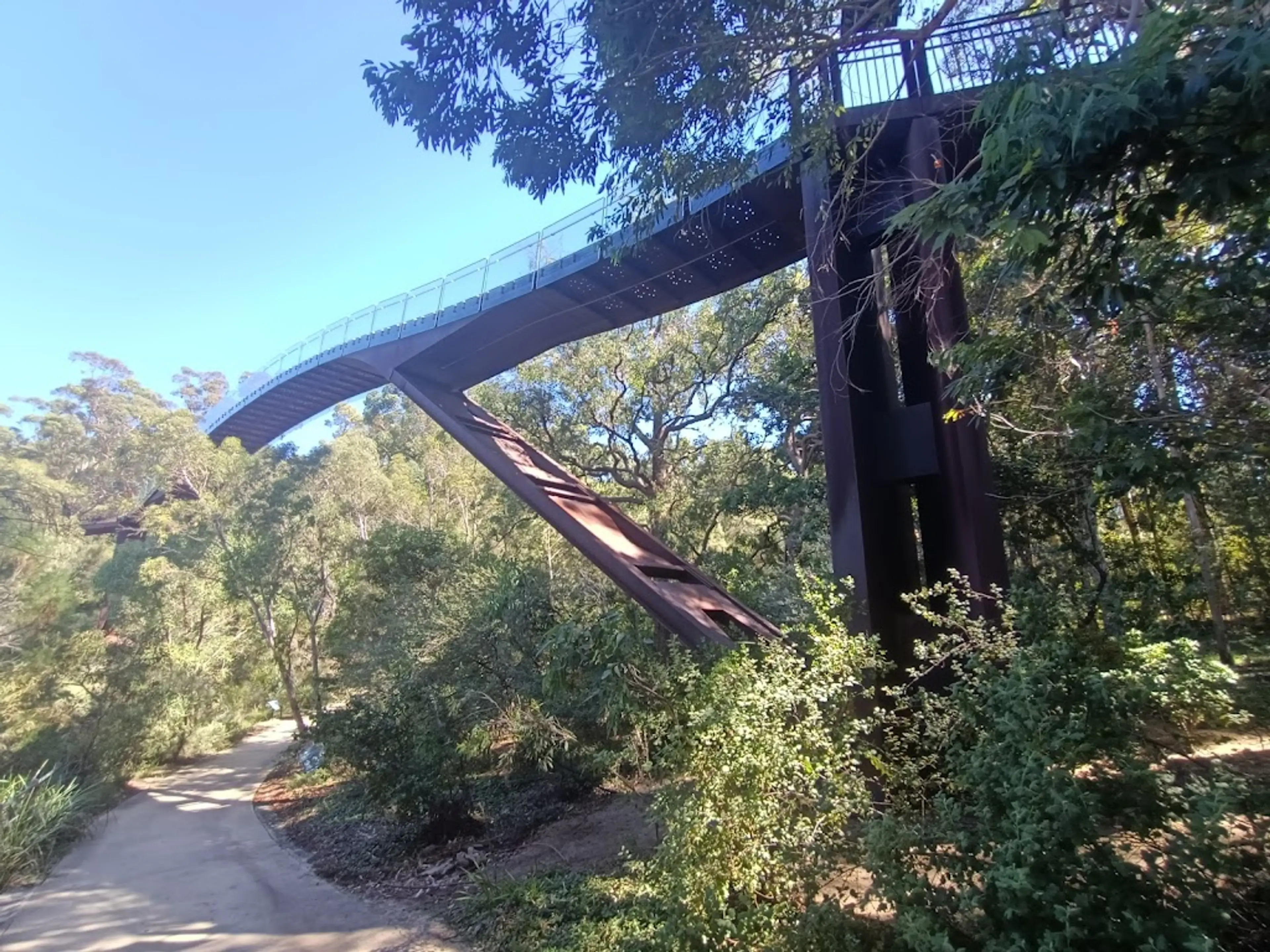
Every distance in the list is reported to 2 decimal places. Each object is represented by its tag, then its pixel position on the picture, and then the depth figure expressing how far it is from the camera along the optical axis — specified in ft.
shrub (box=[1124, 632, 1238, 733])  7.49
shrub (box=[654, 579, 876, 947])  9.30
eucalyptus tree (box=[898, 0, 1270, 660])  6.40
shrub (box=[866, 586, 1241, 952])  6.47
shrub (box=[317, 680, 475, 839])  21.16
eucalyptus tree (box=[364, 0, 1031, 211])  12.64
